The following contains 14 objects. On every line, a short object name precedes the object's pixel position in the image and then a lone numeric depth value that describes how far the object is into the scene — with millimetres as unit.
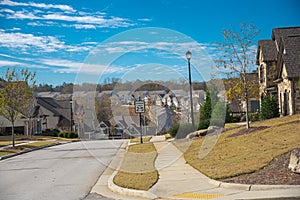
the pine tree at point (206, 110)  32609
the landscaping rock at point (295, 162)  10147
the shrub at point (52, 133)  54394
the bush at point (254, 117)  32272
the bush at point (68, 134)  50316
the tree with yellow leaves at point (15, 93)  29625
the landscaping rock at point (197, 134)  25555
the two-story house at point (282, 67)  26562
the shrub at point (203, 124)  29236
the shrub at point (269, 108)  28531
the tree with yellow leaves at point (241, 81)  21500
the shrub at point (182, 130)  28016
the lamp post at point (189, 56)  23733
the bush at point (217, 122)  30278
